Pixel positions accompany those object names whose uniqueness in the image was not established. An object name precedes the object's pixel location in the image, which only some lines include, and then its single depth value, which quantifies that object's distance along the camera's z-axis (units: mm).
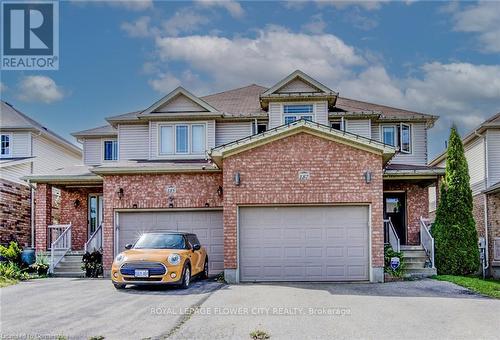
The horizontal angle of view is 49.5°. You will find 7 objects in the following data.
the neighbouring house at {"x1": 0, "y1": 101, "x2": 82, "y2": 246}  23109
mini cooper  13195
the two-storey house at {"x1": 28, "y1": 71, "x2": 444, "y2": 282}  15461
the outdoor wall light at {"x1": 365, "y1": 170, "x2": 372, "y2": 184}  15305
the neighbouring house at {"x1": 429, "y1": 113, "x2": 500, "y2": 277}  21656
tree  17344
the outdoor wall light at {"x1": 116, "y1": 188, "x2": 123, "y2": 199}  17578
